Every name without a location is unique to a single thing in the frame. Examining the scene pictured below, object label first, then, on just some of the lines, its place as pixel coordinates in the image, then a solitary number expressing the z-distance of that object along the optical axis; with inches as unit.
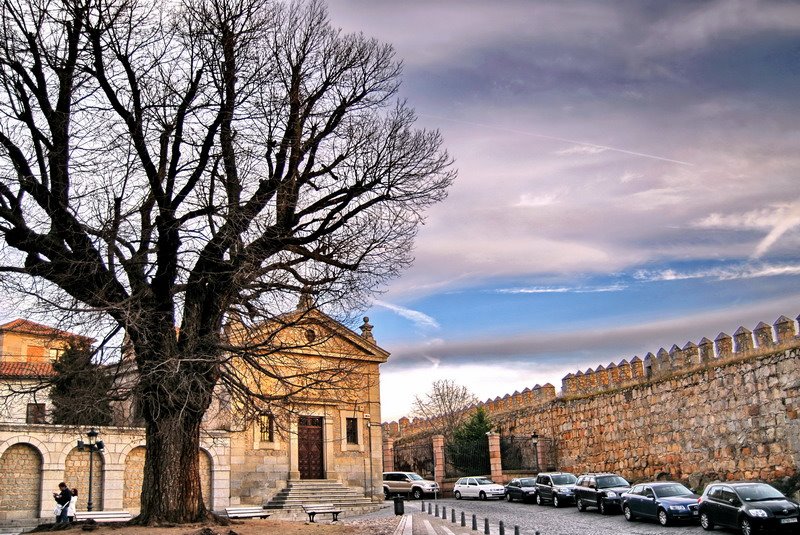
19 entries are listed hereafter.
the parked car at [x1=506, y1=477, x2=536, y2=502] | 1306.5
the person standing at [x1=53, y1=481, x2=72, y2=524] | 828.6
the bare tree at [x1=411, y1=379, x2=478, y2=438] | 2401.6
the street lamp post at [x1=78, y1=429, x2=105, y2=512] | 1031.0
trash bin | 987.3
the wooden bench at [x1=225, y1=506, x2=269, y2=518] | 935.7
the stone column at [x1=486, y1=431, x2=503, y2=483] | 1584.6
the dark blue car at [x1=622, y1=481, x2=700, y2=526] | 820.0
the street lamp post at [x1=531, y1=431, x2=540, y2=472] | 1485.0
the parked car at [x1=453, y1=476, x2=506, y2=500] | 1446.9
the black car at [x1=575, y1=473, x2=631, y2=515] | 1022.4
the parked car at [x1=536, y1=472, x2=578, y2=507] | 1178.6
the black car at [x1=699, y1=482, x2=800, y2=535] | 661.3
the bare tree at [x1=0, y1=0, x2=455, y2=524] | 577.6
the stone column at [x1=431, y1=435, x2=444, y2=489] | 1726.1
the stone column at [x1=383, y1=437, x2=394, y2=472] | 1898.4
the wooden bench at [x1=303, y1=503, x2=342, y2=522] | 949.8
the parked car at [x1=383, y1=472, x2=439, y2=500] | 1606.8
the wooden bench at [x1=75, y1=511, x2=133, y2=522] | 852.6
